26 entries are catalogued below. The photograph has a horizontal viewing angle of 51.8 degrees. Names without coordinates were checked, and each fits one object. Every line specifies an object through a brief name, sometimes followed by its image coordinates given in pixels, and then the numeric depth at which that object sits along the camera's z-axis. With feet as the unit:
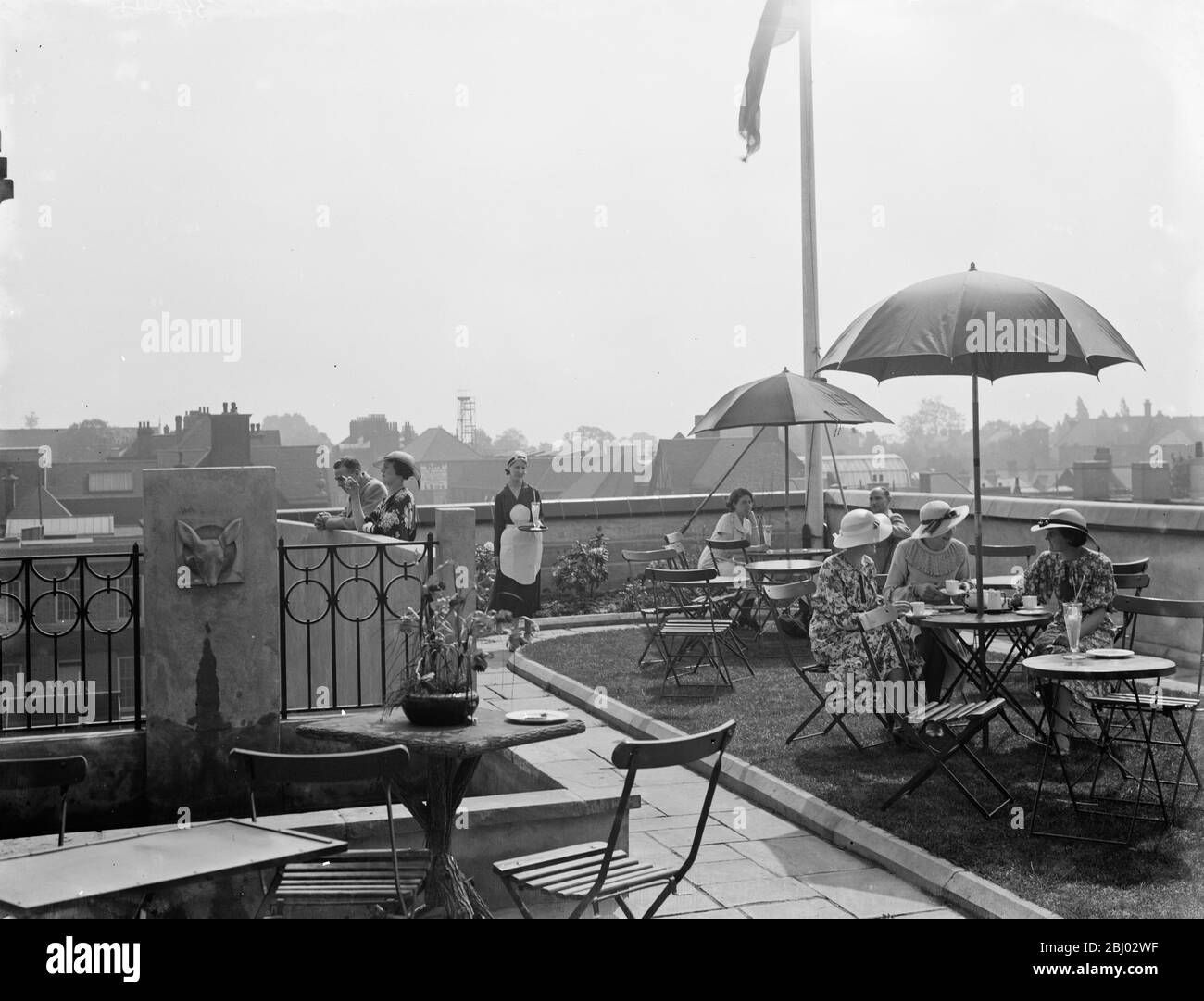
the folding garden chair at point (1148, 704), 19.97
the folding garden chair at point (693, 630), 32.17
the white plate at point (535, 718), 15.66
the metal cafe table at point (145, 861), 12.20
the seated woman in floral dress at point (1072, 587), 24.02
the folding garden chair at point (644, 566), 36.08
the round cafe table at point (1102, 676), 18.83
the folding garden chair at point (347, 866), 13.41
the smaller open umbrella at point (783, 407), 38.73
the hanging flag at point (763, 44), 53.67
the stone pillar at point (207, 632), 20.75
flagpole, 49.88
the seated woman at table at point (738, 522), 41.86
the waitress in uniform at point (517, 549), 44.21
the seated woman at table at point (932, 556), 28.35
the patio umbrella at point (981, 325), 22.89
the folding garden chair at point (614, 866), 13.38
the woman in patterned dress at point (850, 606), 24.71
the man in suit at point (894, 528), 37.93
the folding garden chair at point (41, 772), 14.46
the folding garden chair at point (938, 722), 20.08
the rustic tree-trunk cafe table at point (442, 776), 14.92
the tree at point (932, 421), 175.63
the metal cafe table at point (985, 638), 23.29
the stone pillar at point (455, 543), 25.18
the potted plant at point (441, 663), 15.46
